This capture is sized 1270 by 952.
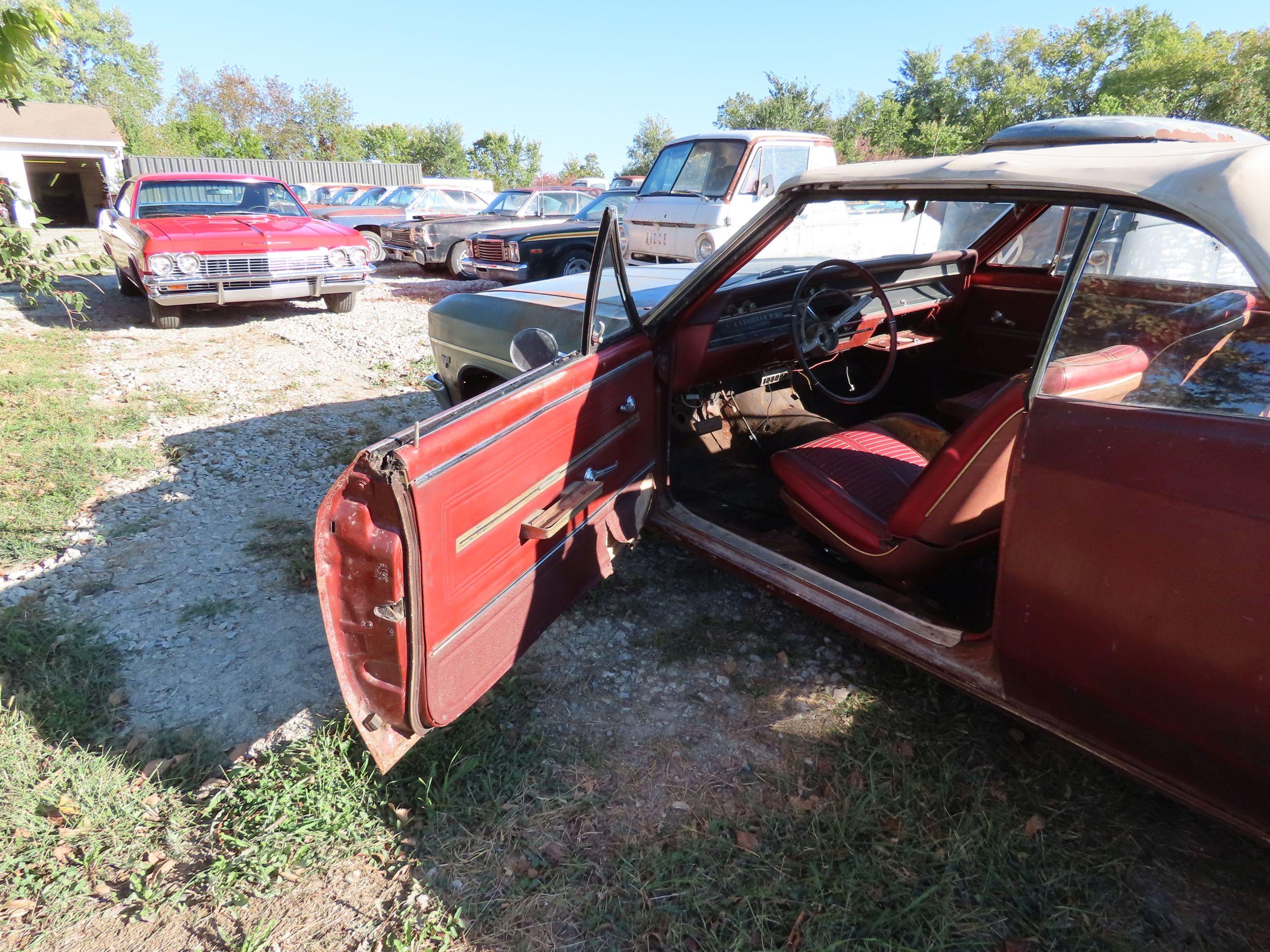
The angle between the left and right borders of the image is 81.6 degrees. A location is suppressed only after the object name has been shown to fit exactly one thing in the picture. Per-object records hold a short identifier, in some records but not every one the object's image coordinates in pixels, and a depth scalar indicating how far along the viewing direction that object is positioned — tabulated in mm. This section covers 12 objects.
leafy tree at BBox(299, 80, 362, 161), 47625
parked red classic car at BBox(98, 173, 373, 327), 7332
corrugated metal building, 28578
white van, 8078
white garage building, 26625
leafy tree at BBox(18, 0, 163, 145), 43719
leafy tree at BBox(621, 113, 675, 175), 47938
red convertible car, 1467
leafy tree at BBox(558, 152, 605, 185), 59125
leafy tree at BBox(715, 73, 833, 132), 29062
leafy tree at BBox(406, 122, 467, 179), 47250
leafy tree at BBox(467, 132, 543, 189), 47562
